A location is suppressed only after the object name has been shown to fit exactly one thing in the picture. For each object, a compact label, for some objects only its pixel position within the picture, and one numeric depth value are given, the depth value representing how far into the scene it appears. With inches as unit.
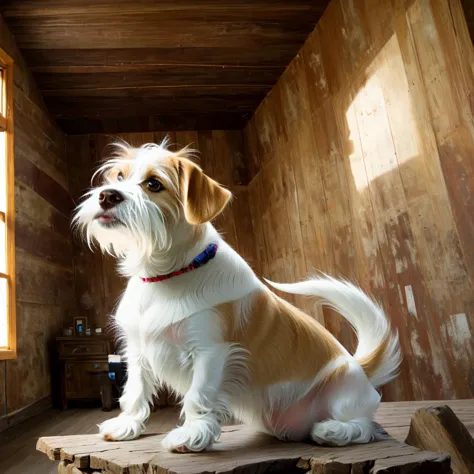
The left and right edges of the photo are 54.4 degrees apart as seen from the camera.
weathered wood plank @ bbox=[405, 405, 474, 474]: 32.1
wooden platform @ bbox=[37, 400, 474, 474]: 26.5
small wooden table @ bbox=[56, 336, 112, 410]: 135.9
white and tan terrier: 31.8
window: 106.8
